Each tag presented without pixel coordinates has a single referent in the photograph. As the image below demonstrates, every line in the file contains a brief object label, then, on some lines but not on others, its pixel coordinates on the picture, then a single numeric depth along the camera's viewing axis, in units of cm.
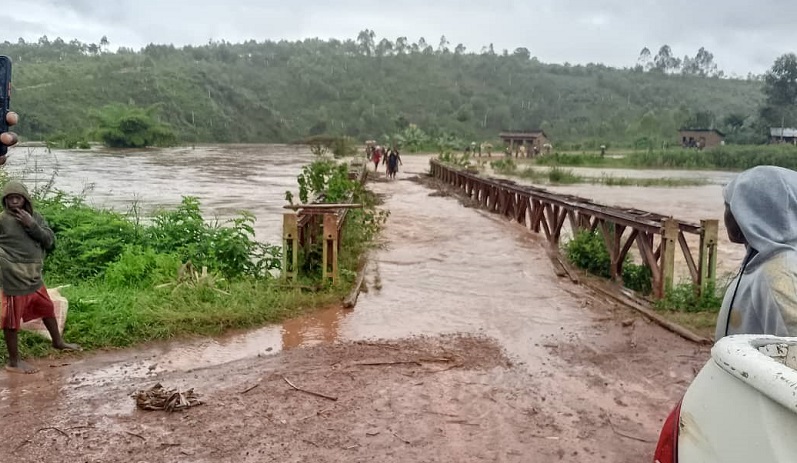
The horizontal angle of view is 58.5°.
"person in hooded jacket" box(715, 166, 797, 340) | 258
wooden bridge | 832
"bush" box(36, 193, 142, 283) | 892
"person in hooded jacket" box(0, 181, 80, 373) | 561
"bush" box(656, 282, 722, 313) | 825
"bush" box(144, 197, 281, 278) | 903
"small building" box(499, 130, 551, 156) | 6059
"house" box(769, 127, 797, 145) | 6199
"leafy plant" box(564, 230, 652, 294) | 967
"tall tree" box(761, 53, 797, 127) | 6812
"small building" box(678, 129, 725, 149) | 6400
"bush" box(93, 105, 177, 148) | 5903
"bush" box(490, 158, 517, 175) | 4000
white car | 164
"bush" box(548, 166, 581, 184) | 3484
